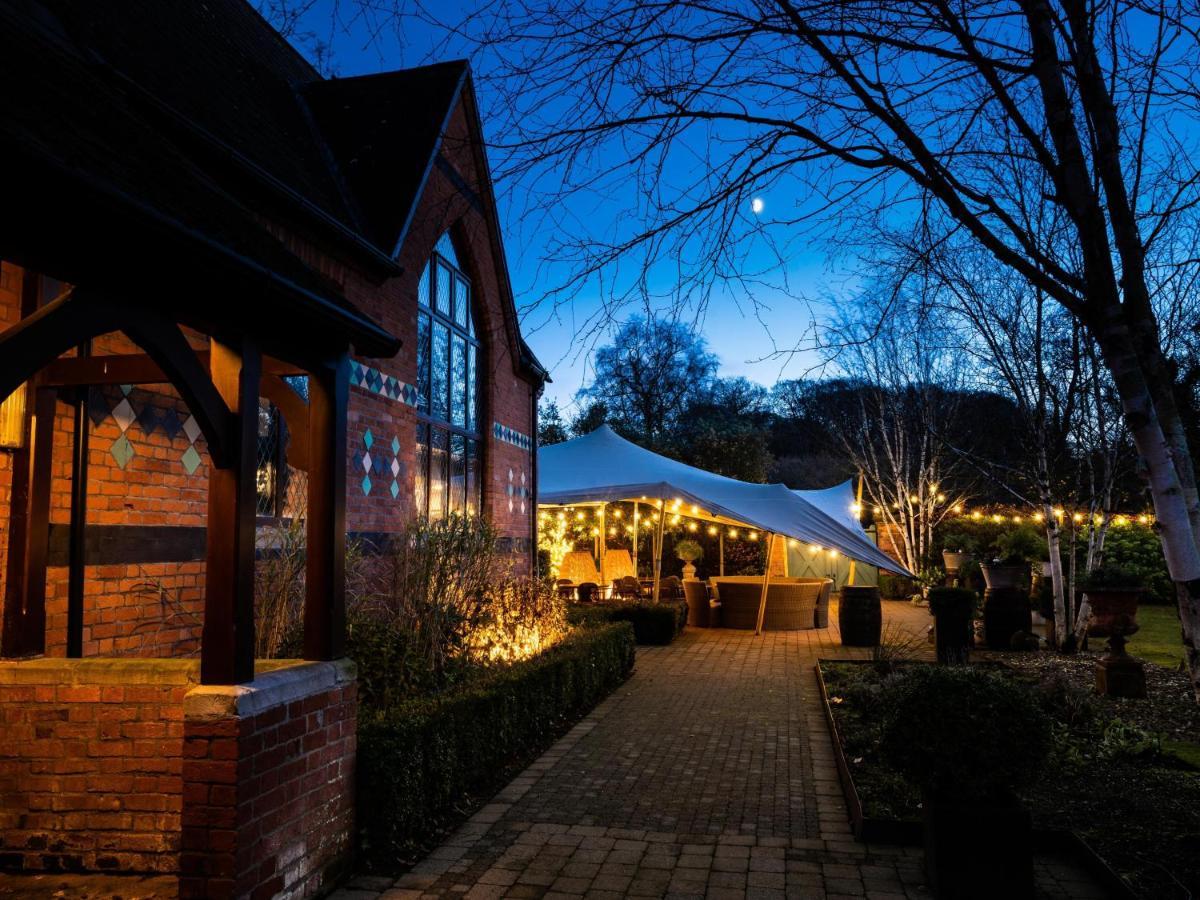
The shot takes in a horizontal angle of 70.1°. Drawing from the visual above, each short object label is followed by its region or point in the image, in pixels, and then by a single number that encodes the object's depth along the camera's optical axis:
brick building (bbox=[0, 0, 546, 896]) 2.72
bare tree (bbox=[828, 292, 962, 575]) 19.61
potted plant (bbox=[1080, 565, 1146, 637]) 11.99
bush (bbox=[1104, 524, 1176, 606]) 19.56
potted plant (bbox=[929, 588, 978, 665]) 10.46
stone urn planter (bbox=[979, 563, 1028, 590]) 14.17
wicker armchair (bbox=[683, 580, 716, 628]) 15.41
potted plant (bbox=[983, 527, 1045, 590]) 13.92
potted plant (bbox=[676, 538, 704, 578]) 20.20
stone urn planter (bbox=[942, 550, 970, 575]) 19.35
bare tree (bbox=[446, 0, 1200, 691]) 3.67
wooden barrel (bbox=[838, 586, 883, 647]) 12.84
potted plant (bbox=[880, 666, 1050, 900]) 3.64
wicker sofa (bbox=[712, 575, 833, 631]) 14.84
